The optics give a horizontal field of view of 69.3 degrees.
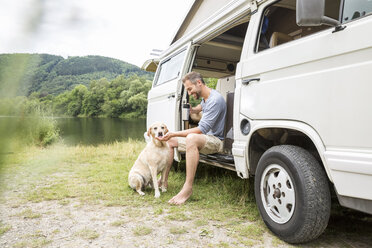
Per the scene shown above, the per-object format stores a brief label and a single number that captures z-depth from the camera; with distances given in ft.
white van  5.57
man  10.78
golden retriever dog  12.00
